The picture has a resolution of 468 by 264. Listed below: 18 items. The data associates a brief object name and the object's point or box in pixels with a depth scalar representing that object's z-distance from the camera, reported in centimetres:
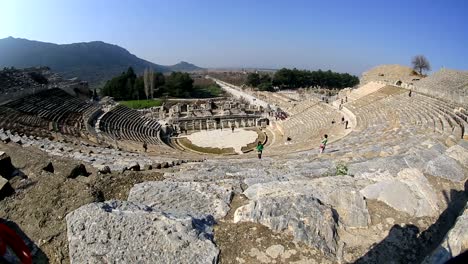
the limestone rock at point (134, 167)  731
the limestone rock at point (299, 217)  386
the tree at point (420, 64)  6888
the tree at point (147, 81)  5612
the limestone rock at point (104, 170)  636
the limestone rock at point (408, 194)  469
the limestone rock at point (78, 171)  562
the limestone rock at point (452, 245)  321
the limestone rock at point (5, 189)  455
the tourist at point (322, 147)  1449
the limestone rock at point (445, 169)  581
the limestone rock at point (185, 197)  456
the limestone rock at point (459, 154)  662
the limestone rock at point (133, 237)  327
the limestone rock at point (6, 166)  552
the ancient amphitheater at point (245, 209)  348
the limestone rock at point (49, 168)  566
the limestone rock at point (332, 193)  445
